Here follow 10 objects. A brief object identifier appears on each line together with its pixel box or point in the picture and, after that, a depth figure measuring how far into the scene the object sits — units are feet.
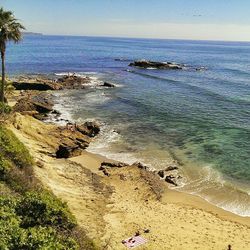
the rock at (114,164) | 81.17
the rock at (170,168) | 81.78
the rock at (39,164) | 68.02
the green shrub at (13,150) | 55.38
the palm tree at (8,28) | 96.64
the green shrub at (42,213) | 39.36
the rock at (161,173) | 78.88
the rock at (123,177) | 75.08
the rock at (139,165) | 80.10
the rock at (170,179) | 75.94
